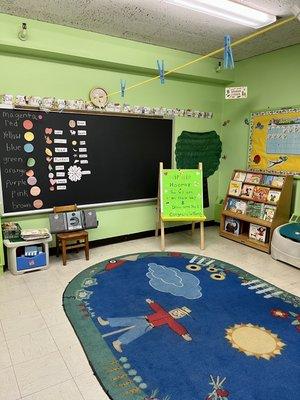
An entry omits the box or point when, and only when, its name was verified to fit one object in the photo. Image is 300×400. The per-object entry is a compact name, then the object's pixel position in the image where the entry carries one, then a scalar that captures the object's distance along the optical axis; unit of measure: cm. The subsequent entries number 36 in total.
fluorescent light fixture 258
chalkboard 331
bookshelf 388
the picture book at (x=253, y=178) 425
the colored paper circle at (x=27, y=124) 330
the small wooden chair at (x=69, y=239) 338
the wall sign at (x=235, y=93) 353
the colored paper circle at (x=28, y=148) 334
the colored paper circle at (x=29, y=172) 340
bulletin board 388
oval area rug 174
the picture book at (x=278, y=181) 390
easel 386
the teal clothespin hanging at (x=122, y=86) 342
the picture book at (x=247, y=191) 427
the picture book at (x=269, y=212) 388
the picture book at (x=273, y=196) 388
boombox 342
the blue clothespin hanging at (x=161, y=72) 301
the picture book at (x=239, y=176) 448
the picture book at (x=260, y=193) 406
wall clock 366
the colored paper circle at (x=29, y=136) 332
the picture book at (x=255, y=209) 406
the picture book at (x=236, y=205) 434
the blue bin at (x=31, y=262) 316
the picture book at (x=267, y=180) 407
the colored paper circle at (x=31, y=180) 342
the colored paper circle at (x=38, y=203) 349
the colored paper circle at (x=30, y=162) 339
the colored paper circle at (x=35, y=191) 344
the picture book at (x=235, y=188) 445
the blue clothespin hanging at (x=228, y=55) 218
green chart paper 402
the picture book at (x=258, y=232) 399
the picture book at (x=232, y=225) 437
